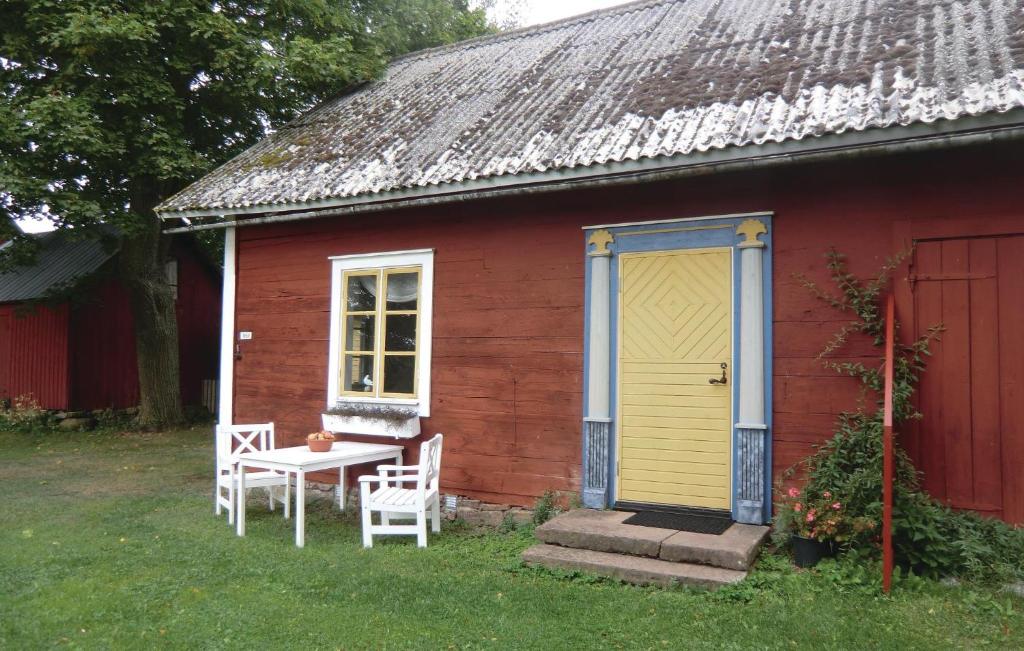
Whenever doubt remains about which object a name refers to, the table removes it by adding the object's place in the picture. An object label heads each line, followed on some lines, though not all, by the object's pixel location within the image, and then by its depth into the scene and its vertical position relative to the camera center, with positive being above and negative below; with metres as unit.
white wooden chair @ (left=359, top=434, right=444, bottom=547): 5.81 -1.08
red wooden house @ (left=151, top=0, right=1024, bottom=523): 4.95 +0.89
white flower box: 6.96 -0.62
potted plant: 4.69 -0.99
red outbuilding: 14.71 +0.50
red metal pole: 4.21 -0.74
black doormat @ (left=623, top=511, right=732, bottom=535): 5.33 -1.14
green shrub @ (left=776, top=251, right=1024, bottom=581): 4.51 -0.74
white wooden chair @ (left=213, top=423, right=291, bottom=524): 6.75 -1.04
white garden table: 6.05 -0.85
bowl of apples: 6.64 -0.73
